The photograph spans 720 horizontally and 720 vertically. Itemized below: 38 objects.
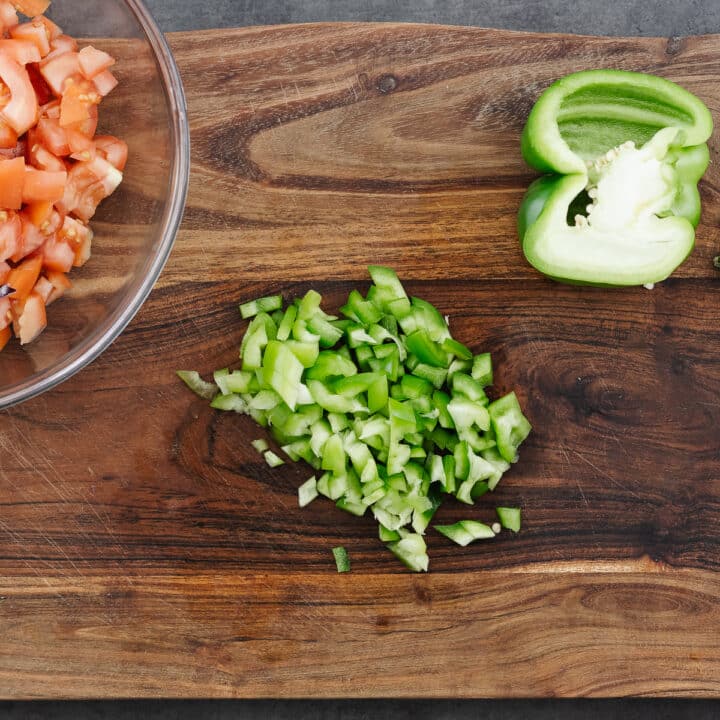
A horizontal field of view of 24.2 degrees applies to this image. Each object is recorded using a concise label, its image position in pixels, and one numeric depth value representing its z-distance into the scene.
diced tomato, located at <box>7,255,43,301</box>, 0.64
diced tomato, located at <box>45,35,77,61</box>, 0.65
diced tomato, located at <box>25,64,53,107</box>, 0.64
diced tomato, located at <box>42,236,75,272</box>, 0.65
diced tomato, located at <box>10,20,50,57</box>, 0.64
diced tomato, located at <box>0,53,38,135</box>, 0.63
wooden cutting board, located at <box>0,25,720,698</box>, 0.70
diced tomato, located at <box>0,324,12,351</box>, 0.66
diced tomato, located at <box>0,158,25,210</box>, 0.62
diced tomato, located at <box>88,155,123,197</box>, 0.65
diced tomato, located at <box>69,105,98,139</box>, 0.65
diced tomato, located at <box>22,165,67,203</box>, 0.63
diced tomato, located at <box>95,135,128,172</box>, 0.66
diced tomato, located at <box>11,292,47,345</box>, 0.65
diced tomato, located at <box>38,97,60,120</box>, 0.64
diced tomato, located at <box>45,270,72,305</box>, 0.66
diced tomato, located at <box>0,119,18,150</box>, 0.63
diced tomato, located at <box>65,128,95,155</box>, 0.64
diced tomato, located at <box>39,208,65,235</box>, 0.64
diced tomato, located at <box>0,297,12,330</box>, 0.64
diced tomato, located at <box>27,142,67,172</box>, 0.64
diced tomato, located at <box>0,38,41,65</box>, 0.63
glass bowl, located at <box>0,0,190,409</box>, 0.65
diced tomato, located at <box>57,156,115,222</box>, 0.65
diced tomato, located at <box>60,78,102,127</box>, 0.64
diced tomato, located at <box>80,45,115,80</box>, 0.65
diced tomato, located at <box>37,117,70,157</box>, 0.64
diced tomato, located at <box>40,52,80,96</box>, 0.64
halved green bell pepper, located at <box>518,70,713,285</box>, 0.68
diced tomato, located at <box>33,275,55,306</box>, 0.66
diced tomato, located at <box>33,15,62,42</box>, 0.65
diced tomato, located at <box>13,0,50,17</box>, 0.65
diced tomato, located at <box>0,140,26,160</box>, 0.63
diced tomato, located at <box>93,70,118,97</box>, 0.66
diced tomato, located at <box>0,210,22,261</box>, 0.63
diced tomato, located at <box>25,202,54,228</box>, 0.64
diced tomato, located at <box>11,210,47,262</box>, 0.64
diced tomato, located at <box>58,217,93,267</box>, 0.65
